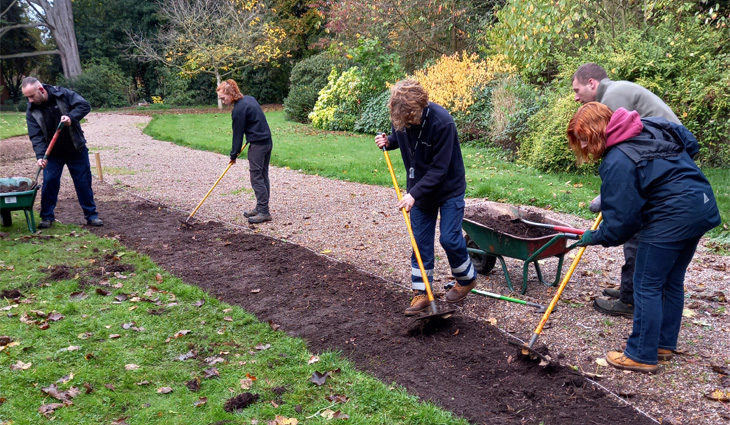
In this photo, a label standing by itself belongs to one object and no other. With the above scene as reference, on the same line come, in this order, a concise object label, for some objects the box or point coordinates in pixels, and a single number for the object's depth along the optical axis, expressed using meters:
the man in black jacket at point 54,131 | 7.56
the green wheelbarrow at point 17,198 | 7.21
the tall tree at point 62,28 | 31.45
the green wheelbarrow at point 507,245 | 4.91
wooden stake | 11.59
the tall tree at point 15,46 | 33.78
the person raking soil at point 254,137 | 7.99
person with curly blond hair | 4.48
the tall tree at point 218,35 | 28.08
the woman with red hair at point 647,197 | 3.57
